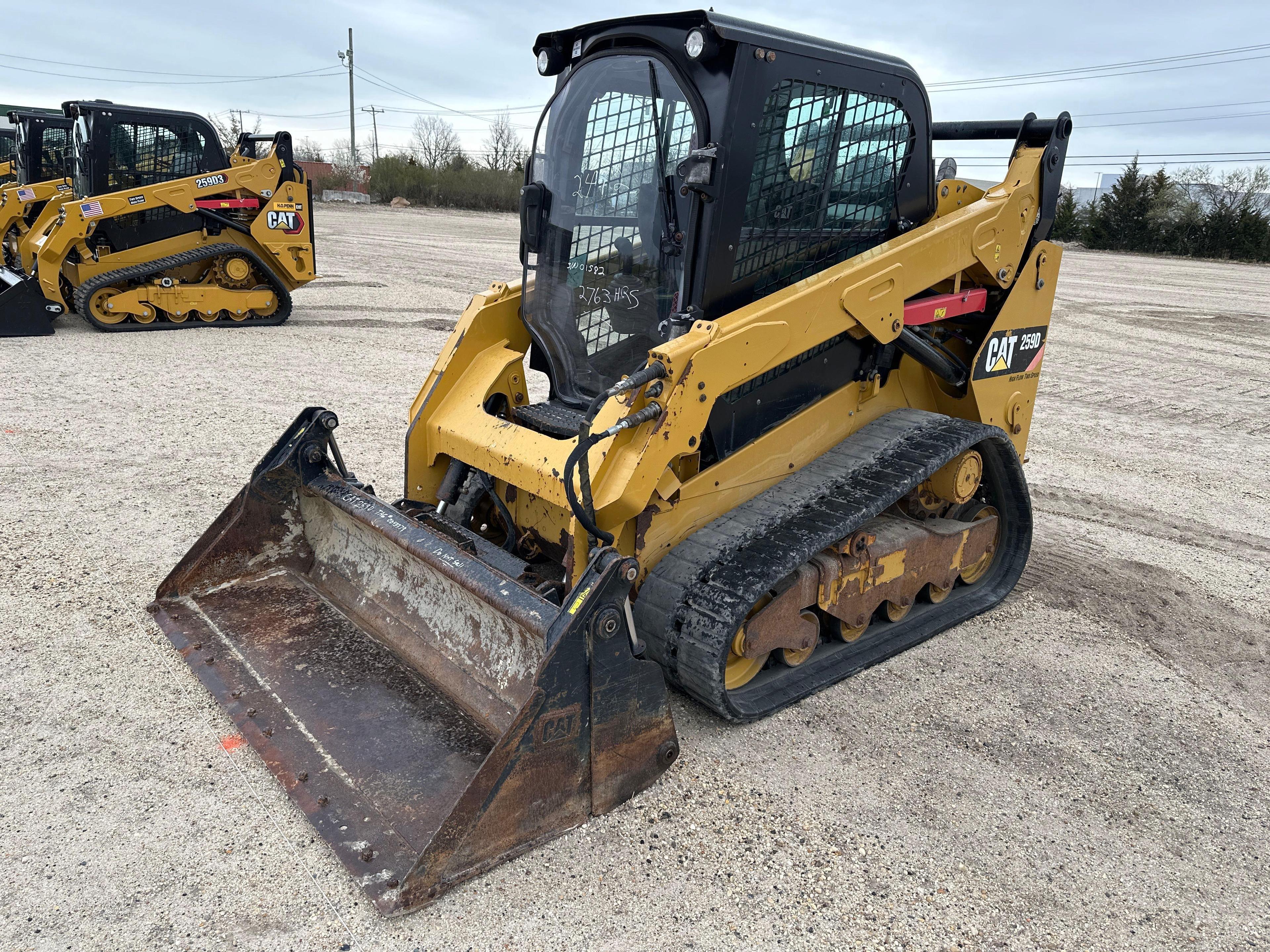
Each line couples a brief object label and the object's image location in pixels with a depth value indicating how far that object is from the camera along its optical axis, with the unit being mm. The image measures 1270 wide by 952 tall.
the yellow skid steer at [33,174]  12281
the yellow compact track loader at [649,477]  2783
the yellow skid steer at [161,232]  10094
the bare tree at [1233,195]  31328
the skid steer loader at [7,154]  14734
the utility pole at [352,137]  45031
